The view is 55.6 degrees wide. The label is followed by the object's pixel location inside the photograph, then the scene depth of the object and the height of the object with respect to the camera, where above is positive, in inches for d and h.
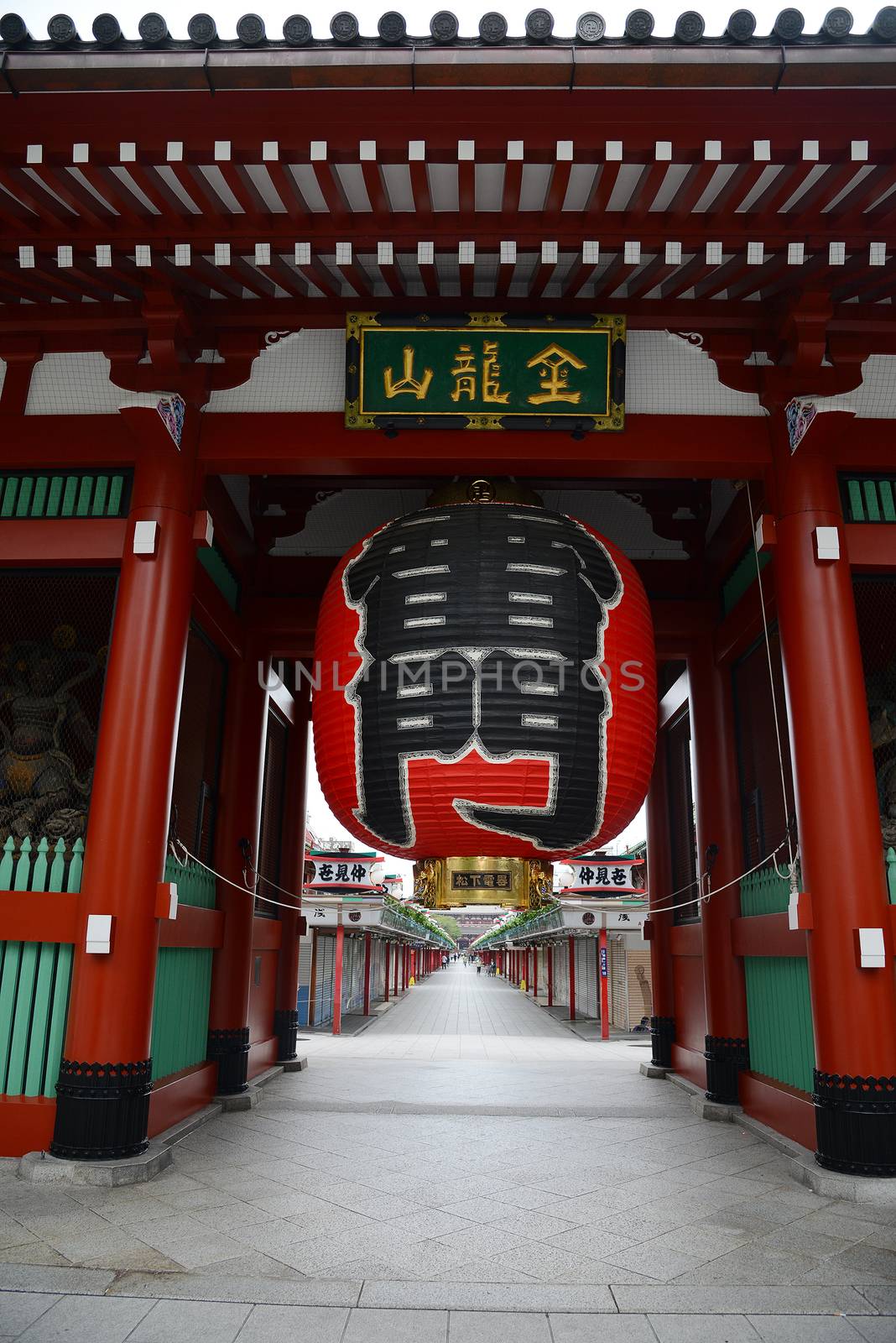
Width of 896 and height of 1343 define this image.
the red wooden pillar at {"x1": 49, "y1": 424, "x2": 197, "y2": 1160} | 227.1 +23.5
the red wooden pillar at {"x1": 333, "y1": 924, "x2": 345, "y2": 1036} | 810.8 -70.9
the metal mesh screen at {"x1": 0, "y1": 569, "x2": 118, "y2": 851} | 312.0 +80.5
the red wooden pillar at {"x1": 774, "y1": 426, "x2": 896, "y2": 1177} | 223.6 +27.5
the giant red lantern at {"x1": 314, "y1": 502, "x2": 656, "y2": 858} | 182.4 +48.1
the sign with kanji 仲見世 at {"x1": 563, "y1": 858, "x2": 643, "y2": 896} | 1058.1 +44.8
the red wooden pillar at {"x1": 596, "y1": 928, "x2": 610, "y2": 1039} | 862.8 -48.0
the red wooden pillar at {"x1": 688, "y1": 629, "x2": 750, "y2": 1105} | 345.4 +25.4
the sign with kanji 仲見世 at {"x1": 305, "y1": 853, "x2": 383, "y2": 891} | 1117.7 +48.5
